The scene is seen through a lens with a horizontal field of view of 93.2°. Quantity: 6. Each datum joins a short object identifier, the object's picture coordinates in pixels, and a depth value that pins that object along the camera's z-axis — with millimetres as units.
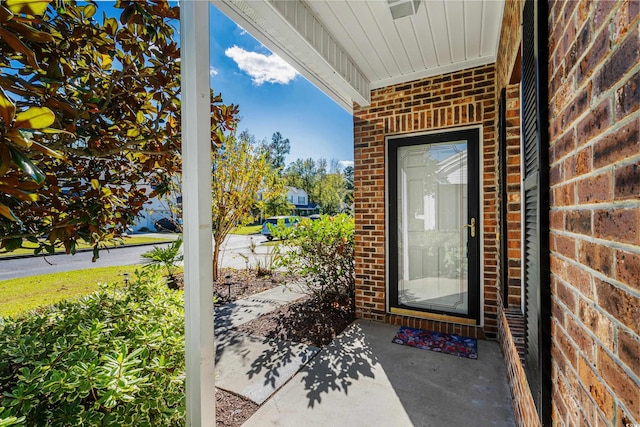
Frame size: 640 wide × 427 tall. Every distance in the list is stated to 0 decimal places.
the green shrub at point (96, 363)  1197
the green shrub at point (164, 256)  1954
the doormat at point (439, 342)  2852
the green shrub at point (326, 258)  4223
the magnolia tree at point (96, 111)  1194
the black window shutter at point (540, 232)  1012
